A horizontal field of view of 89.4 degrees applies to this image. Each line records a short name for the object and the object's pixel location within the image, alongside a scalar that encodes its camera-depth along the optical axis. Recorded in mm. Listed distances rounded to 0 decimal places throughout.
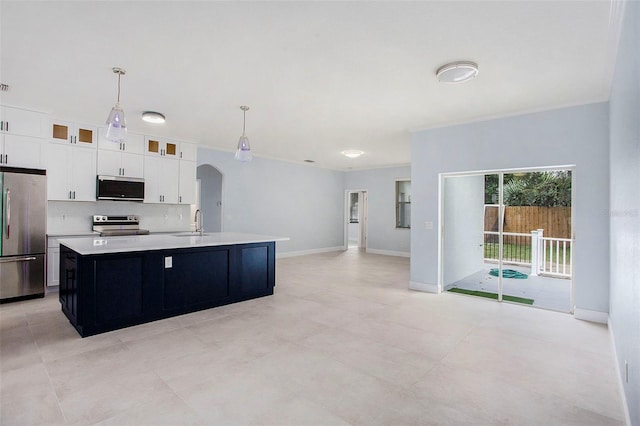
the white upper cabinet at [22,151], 4477
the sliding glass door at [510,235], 4445
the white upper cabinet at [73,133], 5020
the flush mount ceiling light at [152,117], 4688
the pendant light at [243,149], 4500
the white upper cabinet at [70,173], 5016
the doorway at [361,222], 10992
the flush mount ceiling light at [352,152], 7012
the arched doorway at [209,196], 8648
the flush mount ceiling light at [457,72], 3072
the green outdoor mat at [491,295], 4758
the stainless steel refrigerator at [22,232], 4418
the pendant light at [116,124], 3324
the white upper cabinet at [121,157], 5512
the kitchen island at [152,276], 3324
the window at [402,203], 9727
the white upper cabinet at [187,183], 6535
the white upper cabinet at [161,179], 6051
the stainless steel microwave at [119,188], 5383
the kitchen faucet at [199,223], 4909
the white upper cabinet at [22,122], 4453
